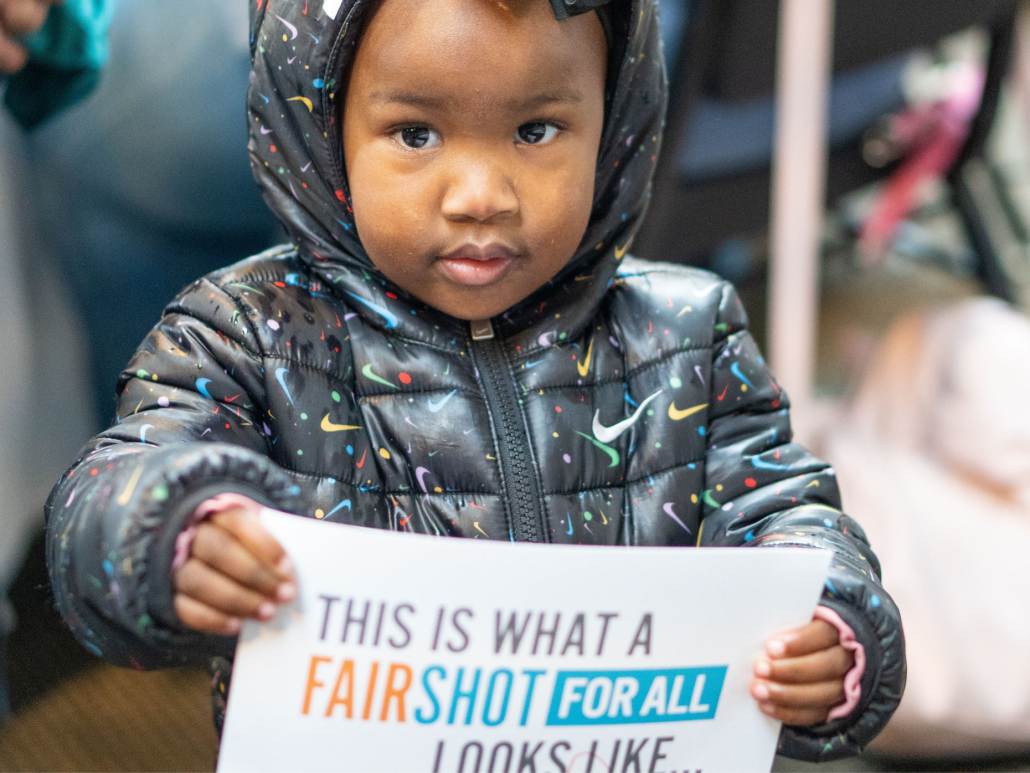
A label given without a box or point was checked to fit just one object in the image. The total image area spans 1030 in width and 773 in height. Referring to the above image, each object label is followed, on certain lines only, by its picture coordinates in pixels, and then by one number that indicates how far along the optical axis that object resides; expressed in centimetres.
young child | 47
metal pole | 133
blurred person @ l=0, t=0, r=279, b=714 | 119
